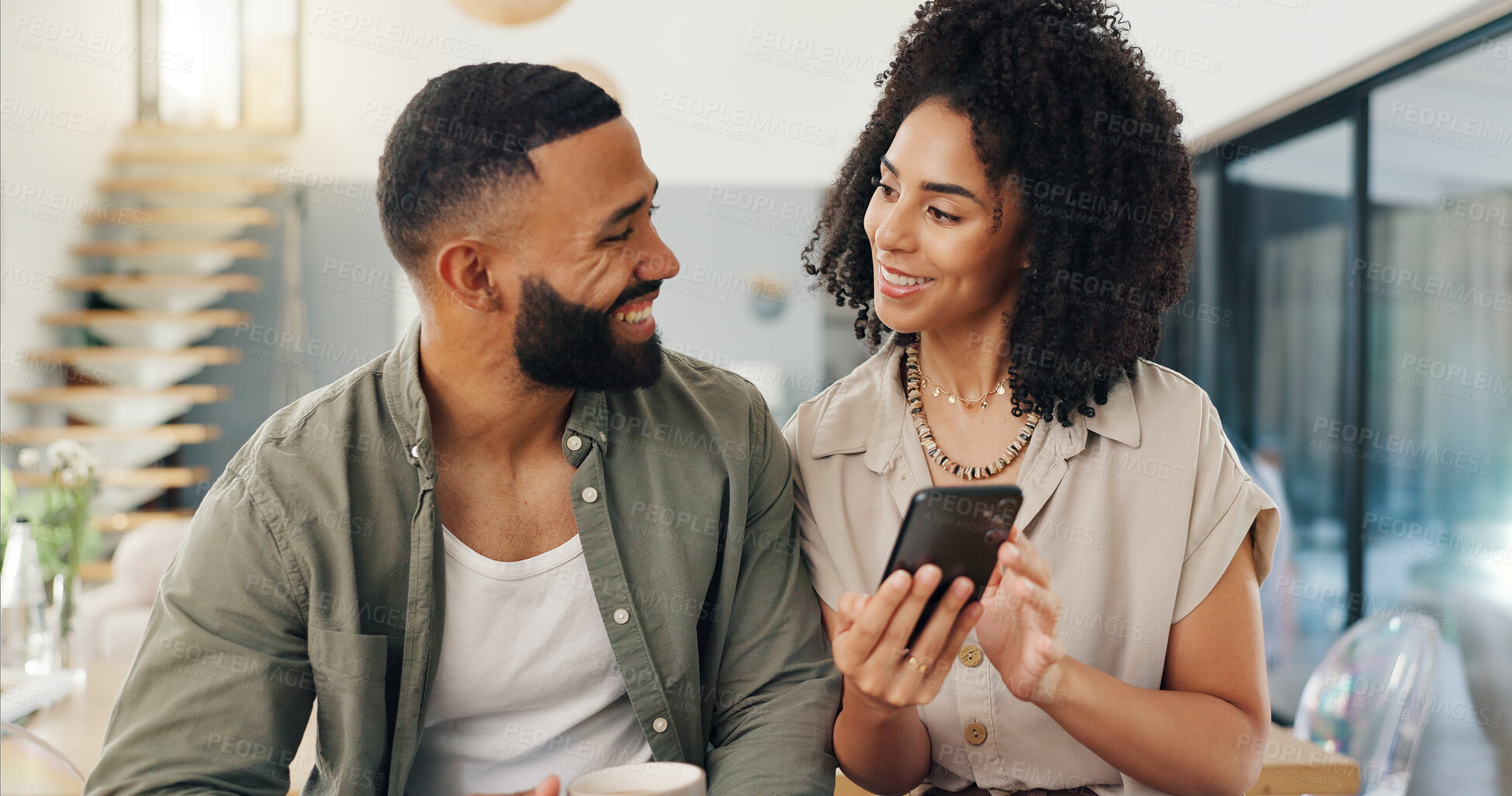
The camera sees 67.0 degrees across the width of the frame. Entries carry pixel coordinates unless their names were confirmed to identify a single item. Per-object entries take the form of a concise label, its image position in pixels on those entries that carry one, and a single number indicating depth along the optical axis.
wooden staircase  5.17
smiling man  1.21
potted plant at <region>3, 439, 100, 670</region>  2.23
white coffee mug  0.93
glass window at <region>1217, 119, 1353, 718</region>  3.73
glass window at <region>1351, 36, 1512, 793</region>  2.96
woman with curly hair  1.36
